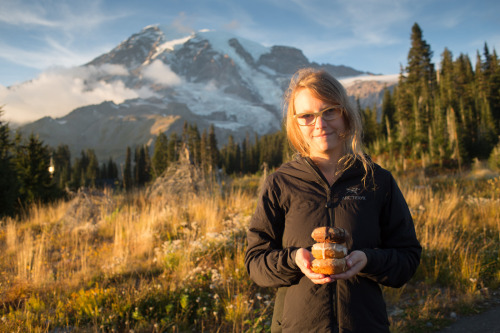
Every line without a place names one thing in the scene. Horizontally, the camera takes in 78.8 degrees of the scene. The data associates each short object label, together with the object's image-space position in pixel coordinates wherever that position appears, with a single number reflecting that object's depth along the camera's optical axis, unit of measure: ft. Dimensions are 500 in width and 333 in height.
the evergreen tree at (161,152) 221.46
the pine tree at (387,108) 144.30
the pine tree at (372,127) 141.24
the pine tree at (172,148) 202.55
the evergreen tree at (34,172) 46.24
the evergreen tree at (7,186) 34.37
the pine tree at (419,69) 120.98
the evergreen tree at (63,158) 254.06
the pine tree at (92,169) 261.79
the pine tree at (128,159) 225.80
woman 5.34
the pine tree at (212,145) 204.42
